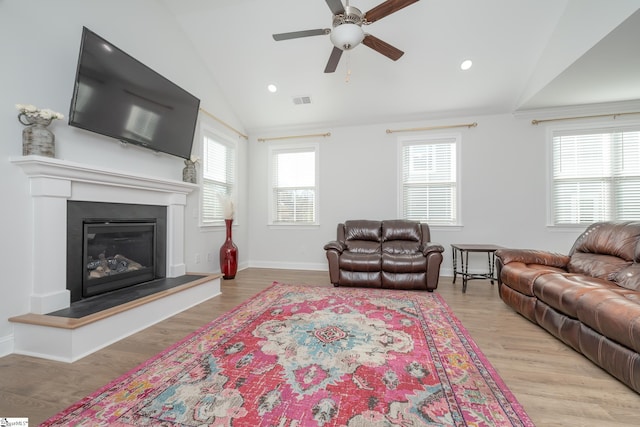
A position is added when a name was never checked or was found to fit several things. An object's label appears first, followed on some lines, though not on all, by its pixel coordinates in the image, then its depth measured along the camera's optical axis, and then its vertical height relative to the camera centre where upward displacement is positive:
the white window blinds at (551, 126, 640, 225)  3.95 +0.62
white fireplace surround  2.02 +0.04
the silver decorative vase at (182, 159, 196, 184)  3.55 +0.56
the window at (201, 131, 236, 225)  4.12 +0.64
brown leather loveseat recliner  3.58 -0.62
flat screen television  2.21 +1.11
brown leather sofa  1.58 -0.59
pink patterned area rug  1.31 -1.01
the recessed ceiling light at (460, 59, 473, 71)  3.67 +2.12
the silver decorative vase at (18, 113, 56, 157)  1.98 +0.58
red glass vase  4.12 -0.69
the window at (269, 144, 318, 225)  5.14 +0.57
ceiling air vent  4.41 +1.93
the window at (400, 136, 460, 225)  4.59 +0.61
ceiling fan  2.15 +1.68
